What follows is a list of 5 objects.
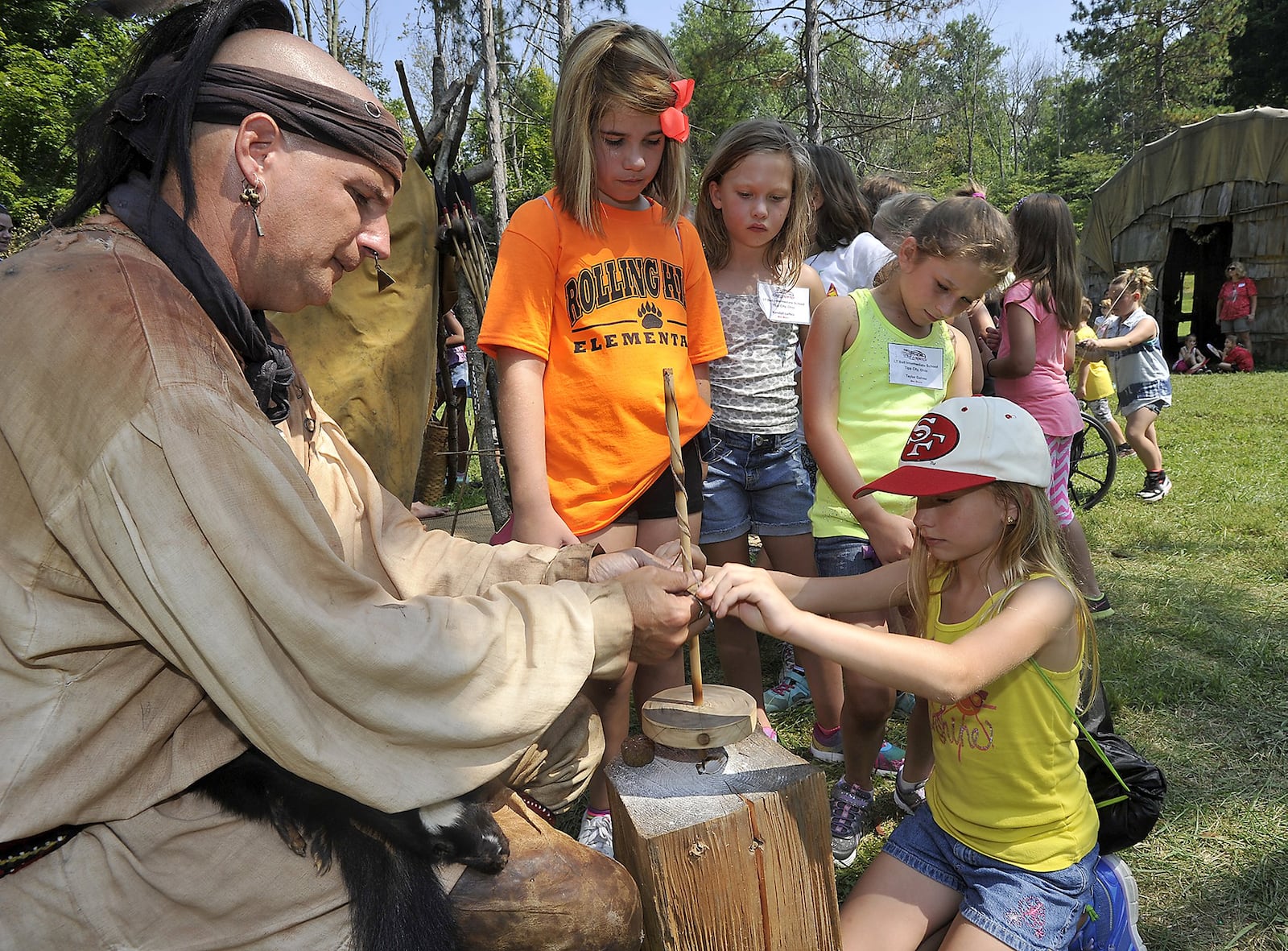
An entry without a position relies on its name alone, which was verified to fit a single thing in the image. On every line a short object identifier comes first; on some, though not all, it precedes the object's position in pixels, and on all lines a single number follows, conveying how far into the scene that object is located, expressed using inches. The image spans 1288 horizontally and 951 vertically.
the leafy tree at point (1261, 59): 1011.3
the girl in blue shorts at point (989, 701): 78.1
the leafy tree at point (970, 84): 2114.9
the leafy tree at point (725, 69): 510.0
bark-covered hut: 565.9
